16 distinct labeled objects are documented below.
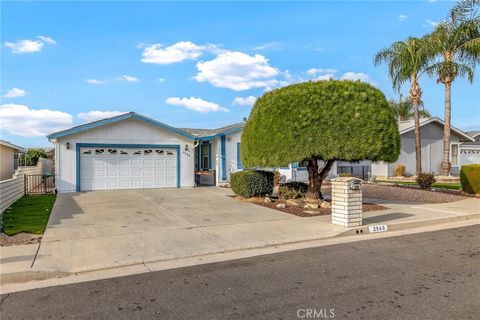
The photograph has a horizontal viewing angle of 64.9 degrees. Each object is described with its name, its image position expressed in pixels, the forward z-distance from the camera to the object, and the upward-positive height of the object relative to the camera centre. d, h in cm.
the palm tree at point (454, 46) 2039 +629
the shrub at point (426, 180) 1684 -90
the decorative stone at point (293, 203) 1232 -141
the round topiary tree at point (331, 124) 1101 +109
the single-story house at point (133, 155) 1738 +32
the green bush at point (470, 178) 1576 -77
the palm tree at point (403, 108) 3959 +544
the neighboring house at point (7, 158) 1969 +21
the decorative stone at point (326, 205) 1178 -140
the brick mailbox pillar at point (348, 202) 875 -98
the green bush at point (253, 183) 1402 -84
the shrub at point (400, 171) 2541 -73
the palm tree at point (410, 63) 2128 +558
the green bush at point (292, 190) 1339 -105
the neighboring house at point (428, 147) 2625 +92
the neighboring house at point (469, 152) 2961 +61
